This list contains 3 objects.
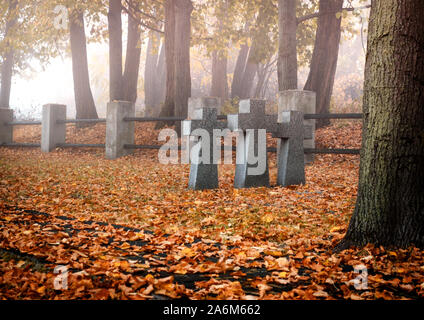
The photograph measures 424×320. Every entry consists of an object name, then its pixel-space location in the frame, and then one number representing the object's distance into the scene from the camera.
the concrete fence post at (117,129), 12.64
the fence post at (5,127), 16.16
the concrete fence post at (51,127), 14.51
